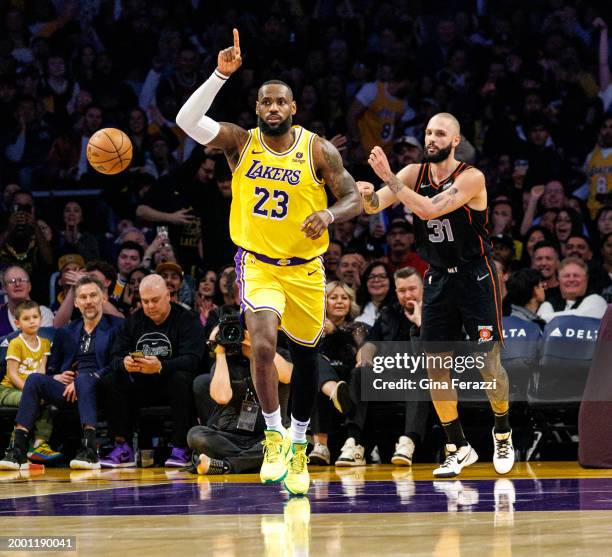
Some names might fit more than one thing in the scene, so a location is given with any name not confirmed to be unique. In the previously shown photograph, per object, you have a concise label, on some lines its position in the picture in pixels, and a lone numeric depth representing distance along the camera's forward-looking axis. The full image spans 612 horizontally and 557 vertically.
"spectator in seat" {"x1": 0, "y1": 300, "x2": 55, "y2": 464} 16.70
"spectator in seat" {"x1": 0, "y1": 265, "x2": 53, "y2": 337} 18.42
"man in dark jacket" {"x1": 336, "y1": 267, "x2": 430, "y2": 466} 15.18
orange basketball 14.34
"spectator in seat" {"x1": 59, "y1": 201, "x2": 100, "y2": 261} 20.69
